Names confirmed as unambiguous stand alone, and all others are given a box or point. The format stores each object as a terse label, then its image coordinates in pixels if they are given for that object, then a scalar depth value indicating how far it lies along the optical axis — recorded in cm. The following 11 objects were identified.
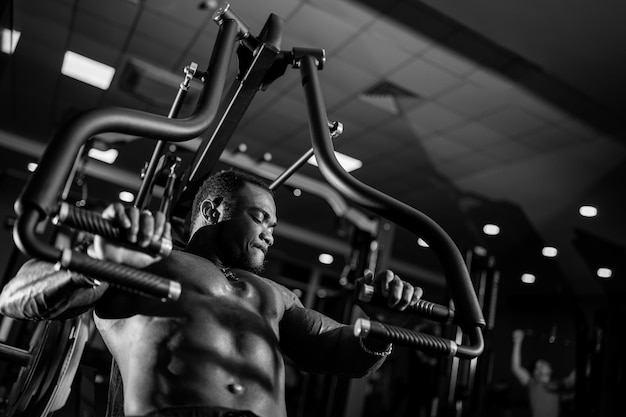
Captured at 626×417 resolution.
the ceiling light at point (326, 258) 1116
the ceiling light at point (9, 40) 425
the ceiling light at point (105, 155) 786
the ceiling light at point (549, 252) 820
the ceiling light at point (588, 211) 650
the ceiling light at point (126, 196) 908
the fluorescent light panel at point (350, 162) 644
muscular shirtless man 120
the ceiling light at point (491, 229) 796
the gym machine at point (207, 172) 68
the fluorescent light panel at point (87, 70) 539
